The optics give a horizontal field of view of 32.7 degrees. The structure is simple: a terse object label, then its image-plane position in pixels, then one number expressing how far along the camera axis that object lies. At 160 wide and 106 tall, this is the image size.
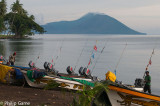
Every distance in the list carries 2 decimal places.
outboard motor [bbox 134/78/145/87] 19.02
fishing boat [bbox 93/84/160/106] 11.82
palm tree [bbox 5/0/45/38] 129.62
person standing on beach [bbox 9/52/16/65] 24.71
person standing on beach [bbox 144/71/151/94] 16.42
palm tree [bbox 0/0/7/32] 117.09
